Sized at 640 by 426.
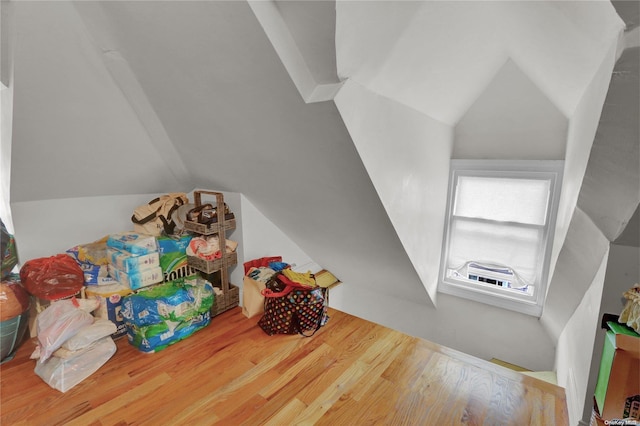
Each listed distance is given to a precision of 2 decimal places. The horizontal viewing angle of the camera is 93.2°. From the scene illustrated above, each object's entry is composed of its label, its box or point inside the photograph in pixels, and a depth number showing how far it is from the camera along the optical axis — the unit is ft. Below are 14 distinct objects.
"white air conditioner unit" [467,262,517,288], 9.41
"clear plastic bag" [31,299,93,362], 5.49
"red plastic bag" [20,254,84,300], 6.27
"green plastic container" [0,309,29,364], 5.87
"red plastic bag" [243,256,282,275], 8.34
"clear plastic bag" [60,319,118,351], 5.63
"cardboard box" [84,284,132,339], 6.75
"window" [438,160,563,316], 8.77
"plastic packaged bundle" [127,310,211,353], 6.37
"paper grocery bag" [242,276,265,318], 7.73
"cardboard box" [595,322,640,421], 3.13
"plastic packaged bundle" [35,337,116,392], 5.37
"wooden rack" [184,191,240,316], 7.84
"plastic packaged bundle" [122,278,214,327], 6.42
